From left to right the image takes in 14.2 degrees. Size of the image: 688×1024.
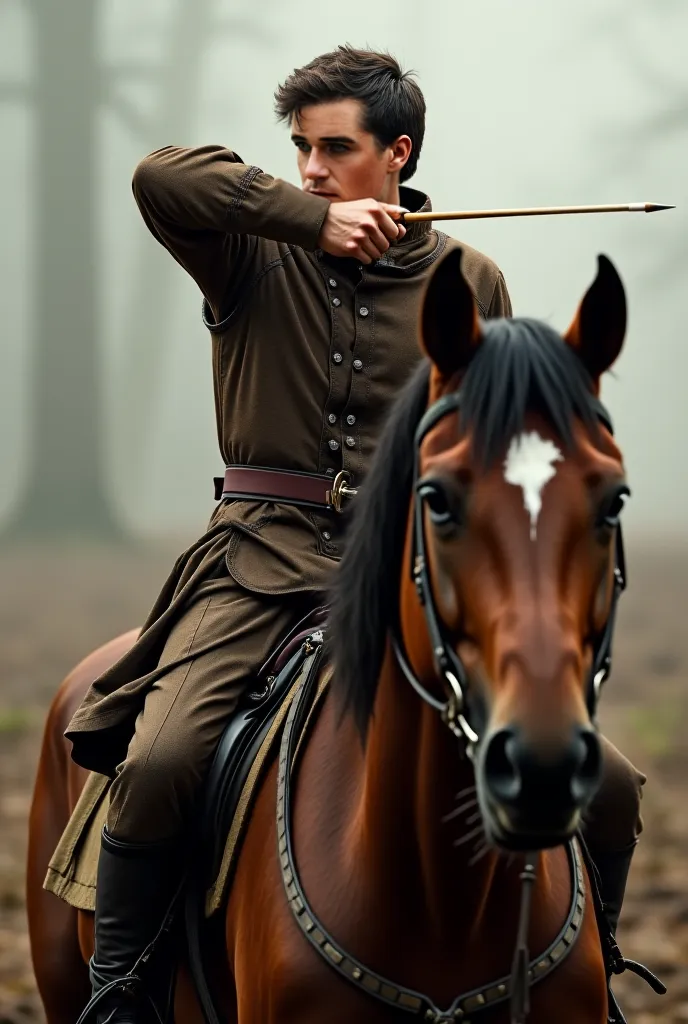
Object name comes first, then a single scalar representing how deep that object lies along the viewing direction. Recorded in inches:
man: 244.5
